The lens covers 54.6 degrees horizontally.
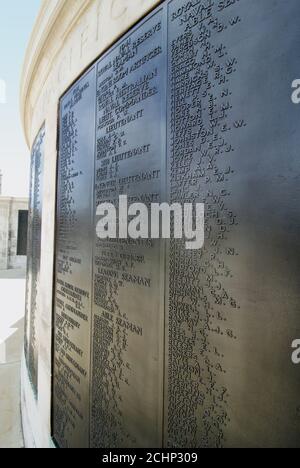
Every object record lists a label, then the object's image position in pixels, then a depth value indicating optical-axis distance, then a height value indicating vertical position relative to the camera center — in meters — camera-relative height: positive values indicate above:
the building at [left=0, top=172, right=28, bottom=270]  20.49 +0.36
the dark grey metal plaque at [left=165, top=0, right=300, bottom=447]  1.14 +0.04
